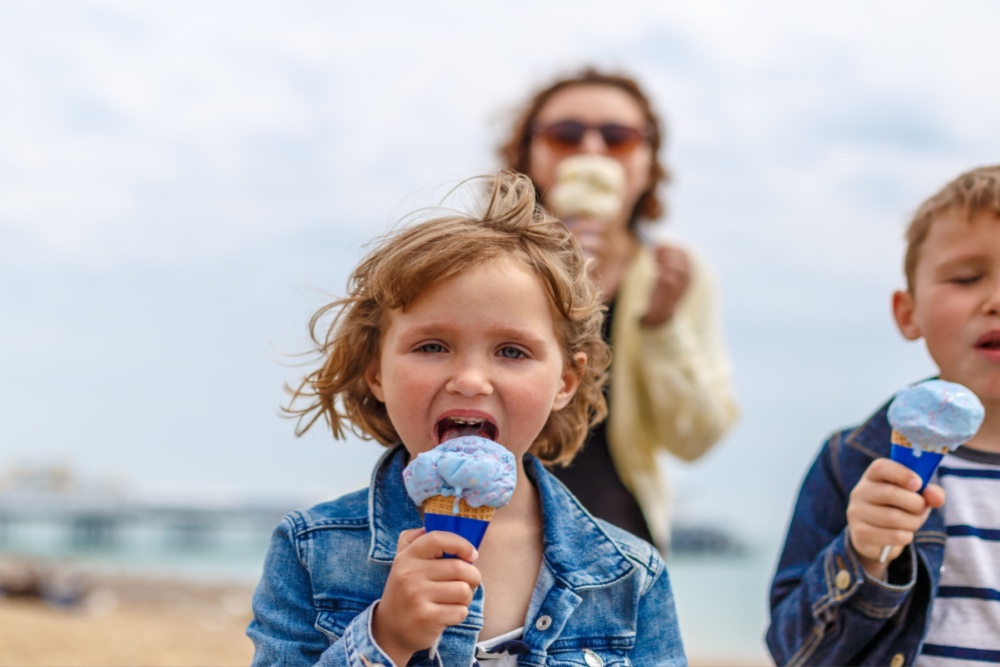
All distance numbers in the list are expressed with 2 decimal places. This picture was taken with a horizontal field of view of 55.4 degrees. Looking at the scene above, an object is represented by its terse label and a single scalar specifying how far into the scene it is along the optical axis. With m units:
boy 2.26
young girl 1.90
